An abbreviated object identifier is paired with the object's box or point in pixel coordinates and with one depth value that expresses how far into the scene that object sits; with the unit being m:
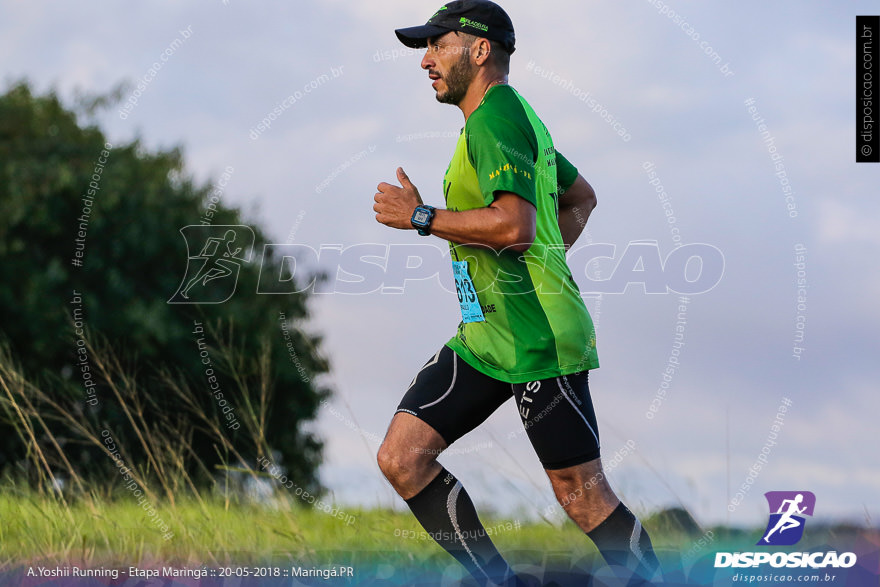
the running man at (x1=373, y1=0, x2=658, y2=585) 6.96
